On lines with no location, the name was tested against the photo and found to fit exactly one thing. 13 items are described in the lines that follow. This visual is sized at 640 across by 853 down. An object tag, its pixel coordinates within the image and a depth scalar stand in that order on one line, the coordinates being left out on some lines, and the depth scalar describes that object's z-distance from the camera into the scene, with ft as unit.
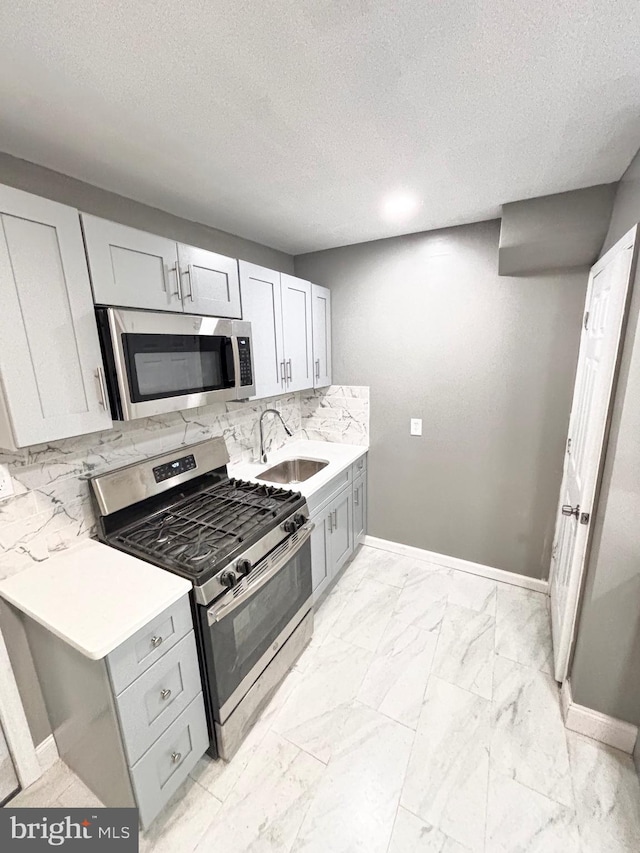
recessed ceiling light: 5.82
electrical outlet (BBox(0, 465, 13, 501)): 4.09
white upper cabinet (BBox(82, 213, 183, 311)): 4.02
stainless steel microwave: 4.20
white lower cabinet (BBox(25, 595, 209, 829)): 3.55
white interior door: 4.44
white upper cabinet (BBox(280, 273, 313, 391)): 7.41
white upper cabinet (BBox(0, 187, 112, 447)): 3.42
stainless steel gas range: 4.37
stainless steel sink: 8.33
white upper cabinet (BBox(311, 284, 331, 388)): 8.44
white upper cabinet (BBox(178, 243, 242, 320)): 5.06
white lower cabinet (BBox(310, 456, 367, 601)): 7.04
